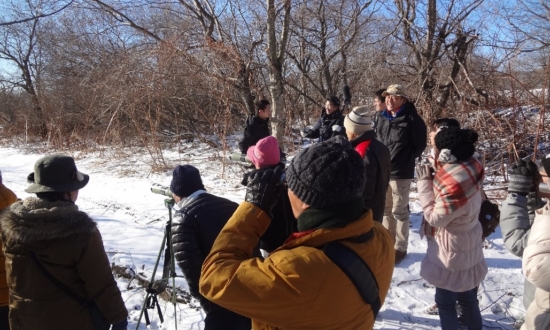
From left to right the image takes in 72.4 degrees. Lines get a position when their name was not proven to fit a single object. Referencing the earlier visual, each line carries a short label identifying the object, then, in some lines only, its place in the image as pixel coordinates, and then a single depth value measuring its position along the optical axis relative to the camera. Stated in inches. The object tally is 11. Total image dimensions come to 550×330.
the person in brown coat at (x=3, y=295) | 89.8
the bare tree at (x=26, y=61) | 791.1
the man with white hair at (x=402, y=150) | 155.8
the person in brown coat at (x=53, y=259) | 73.7
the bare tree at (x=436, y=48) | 288.0
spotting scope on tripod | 100.1
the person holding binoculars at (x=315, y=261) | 44.6
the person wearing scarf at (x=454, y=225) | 91.6
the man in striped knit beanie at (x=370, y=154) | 121.6
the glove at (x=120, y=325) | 83.6
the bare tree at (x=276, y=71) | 274.2
